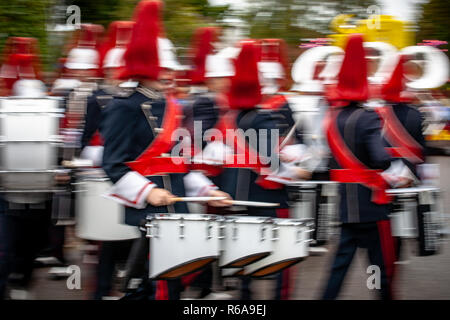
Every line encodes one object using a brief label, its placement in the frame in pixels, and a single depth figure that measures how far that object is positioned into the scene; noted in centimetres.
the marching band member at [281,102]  664
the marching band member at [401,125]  644
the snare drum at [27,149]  557
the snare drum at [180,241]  446
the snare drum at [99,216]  613
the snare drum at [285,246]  472
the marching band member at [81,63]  741
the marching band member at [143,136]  476
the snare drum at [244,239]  462
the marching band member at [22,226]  579
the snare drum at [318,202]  718
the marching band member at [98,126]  621
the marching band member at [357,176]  567
